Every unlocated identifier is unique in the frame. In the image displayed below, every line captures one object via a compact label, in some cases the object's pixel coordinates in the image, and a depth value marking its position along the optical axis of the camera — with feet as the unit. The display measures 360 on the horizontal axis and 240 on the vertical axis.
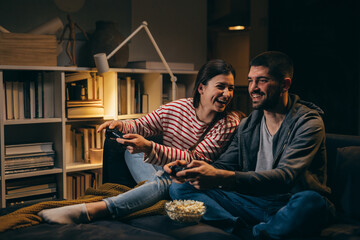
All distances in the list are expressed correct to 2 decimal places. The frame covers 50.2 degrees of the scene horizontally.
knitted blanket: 5.66
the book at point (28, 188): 9.05
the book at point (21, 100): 9.12
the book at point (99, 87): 10.23
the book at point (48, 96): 9.50
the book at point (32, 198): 9.11
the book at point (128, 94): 10.68
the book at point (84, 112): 9.55
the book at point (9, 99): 8.92
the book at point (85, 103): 9.54
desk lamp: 9.14
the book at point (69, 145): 10.39
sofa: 5.38
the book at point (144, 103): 11.10
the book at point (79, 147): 10.36
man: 5.34
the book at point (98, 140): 10.44
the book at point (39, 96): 9.35
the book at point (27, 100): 9.21
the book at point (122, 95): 10.57
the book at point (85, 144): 10.30
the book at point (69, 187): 9.99
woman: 6.51
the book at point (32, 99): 9.25
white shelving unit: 8.77
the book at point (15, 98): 9.02
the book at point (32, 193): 9.03
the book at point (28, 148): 8.98
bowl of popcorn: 5.84
